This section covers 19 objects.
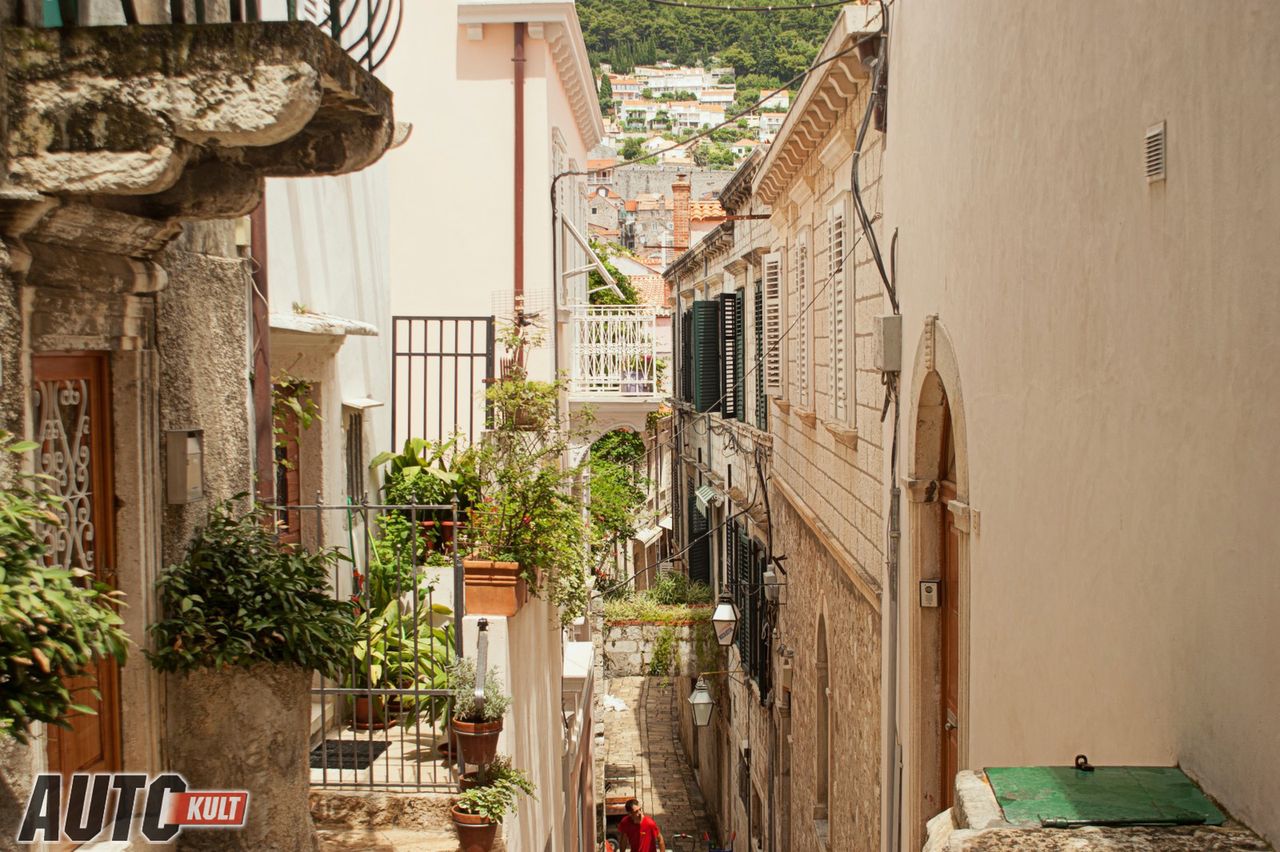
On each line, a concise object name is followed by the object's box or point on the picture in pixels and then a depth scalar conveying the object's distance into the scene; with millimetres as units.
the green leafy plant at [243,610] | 5027
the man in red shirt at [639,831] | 16562
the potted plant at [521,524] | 8430
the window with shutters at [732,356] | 19891
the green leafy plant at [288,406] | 7851
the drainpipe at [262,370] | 6992
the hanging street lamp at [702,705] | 18688
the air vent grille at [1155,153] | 3701
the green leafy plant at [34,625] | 3373
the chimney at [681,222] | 36050
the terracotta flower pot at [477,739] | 7293
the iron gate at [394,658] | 7414
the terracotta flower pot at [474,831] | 6957
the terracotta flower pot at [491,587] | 8383
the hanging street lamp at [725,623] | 16672
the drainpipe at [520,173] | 14297
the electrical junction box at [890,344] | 8312
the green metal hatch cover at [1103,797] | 3230
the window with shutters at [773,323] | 16000
